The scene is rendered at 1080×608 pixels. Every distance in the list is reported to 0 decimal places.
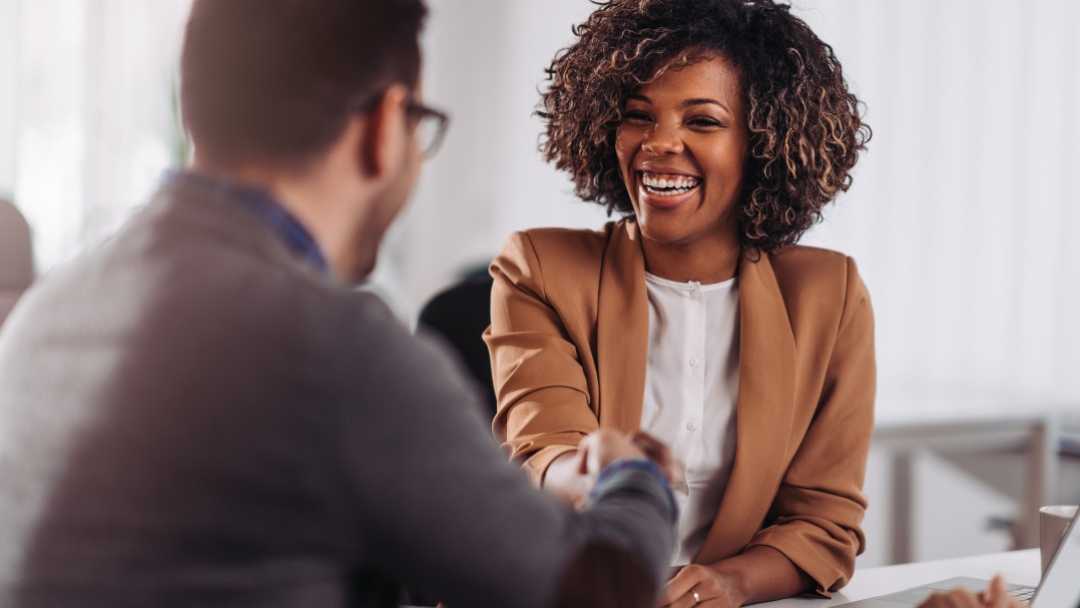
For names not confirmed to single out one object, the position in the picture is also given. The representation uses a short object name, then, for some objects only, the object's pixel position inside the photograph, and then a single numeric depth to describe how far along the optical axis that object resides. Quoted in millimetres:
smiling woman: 1542
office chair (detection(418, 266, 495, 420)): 1905
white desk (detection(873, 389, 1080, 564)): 3137
